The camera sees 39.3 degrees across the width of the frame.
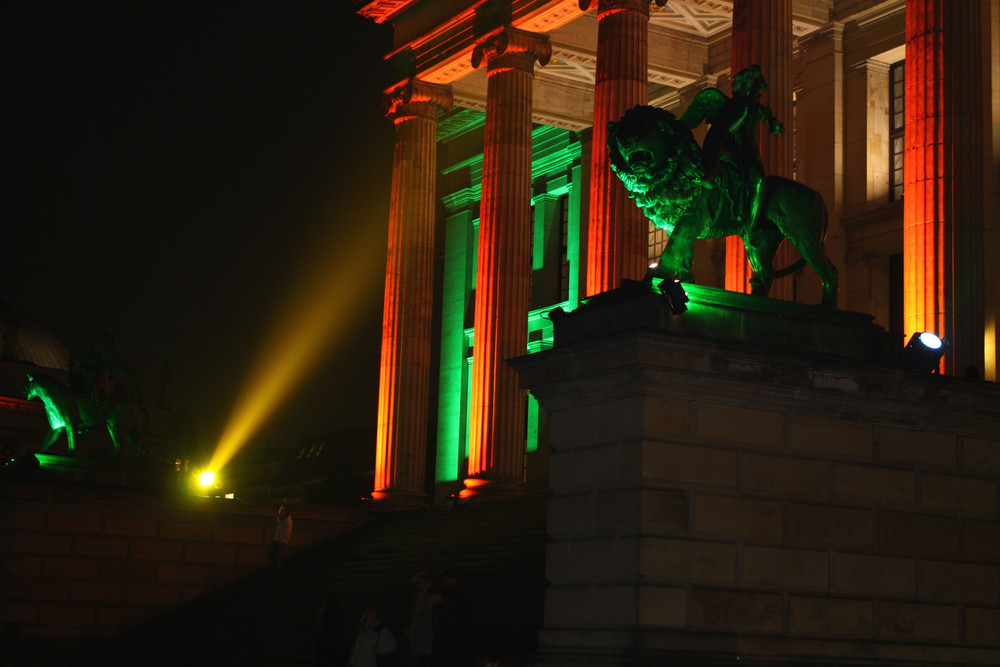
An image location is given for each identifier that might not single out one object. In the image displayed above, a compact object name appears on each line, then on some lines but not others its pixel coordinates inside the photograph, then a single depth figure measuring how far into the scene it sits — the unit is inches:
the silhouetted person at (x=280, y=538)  1284.4
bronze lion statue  641.6
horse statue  1389.0
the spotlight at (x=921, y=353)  650.8
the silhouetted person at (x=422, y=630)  721.6
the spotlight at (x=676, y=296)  596.7
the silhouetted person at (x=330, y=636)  787.4
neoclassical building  1096.8
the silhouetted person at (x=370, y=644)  704.4
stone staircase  1002.1
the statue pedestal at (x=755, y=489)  567.2
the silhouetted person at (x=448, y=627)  703.7
